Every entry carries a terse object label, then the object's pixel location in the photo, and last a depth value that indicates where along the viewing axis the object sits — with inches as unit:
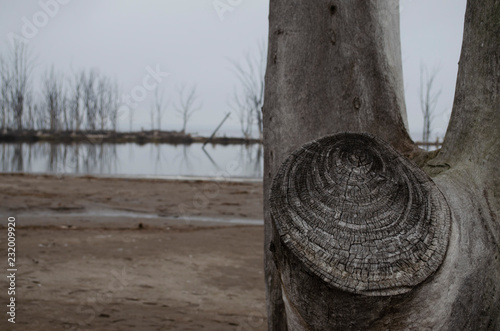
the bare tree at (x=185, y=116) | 1982.3
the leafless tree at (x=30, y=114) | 1737.2
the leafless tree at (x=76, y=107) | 1834.4
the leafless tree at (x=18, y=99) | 1572.3
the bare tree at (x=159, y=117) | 2096.5
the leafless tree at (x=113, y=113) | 1913.9
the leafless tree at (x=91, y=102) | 1857.8
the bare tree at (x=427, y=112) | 1429.6
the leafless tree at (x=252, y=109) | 1502.2
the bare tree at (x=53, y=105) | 1784.0
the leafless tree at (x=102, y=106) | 1879.9
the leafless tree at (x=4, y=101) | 1576.2
